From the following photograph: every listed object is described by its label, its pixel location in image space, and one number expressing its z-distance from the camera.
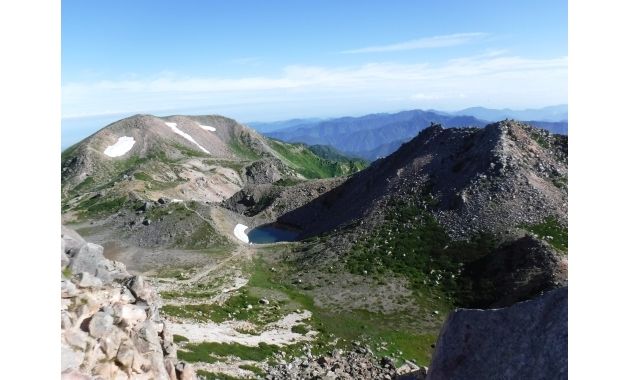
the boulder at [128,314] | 21.45
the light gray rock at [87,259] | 22.16
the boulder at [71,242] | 22.83
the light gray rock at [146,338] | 21.67
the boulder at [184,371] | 23.61
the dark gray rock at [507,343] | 18.73
